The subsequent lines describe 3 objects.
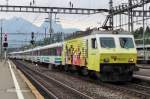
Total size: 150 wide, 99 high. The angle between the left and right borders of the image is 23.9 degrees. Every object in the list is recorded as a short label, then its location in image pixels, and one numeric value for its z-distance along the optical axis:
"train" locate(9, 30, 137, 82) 18.42
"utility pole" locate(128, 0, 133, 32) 34.35
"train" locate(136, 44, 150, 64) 44.27
